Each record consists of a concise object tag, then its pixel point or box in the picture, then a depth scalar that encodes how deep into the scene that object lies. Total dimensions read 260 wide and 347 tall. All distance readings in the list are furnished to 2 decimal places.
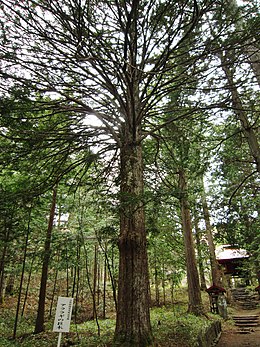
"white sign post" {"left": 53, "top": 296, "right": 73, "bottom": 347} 4.52
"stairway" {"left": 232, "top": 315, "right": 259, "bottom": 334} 10.20
